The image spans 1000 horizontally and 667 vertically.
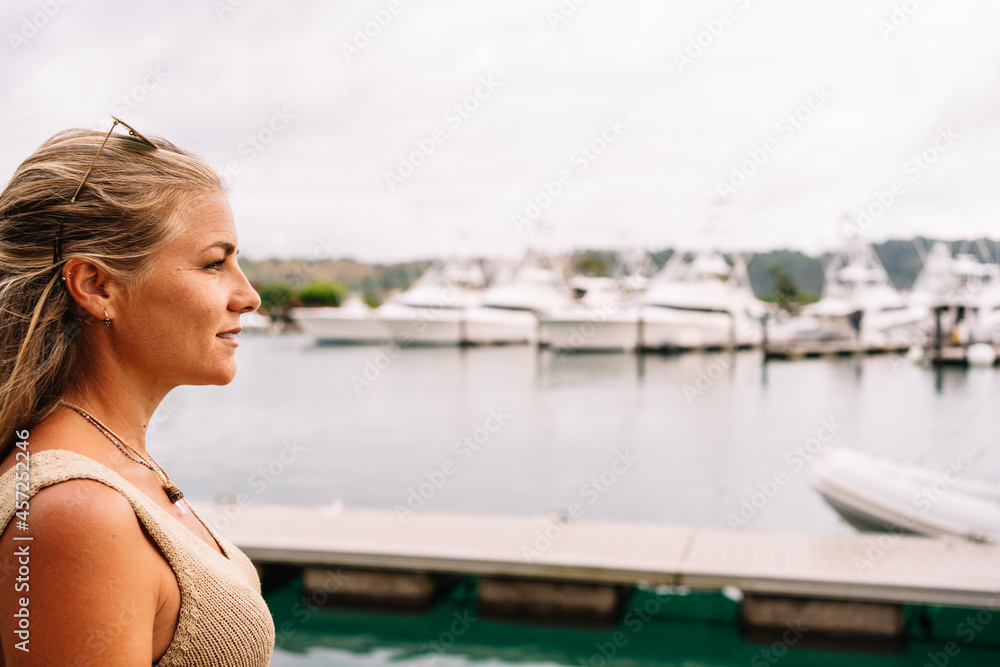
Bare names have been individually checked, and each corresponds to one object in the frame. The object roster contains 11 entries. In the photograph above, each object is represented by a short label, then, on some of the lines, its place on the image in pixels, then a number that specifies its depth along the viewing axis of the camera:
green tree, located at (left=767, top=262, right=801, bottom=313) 105.01
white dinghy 10.67
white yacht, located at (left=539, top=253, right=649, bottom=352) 65.34
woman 0.94
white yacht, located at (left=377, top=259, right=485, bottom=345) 74.12
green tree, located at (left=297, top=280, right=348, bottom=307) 119.25
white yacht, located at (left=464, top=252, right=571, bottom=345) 76.38
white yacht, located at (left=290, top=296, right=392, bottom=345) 74.88
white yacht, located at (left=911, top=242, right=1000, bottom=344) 63.28
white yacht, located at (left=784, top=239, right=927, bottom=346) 75.06
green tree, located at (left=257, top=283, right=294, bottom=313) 96.81
